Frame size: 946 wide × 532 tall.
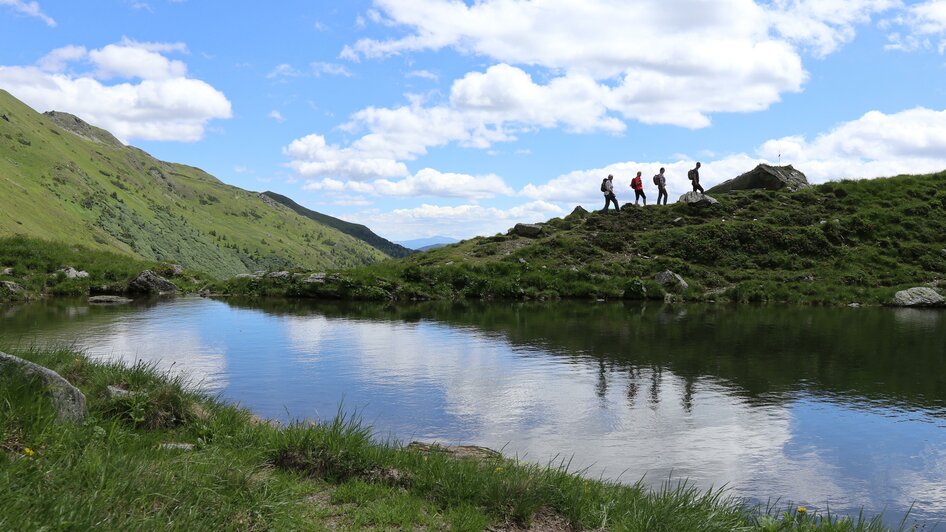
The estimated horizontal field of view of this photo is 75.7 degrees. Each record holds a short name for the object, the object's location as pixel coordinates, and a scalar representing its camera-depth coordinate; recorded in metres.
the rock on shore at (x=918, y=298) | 37.62
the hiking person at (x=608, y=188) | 51.20
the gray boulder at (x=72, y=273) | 38.72
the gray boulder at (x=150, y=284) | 40.03
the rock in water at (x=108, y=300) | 34.41
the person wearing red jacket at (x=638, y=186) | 52.22
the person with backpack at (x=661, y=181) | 52.44
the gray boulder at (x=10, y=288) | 33.81
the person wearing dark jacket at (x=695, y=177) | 53.76
